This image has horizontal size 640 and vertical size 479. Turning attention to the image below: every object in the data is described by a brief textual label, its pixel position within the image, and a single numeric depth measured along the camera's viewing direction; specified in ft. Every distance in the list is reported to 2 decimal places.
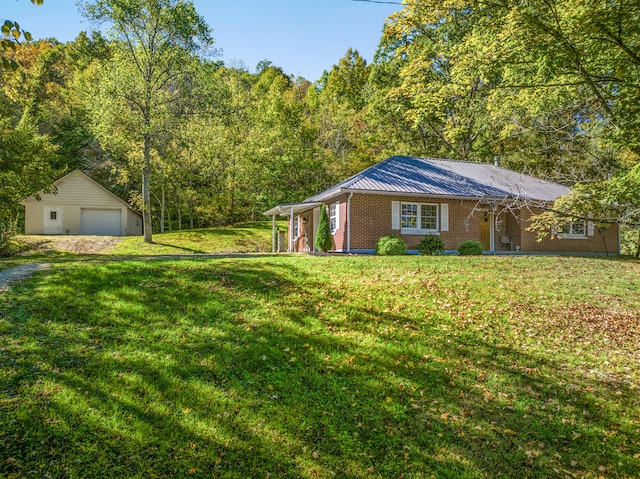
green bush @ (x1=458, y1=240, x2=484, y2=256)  56.85
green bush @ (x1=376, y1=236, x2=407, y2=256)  51.19
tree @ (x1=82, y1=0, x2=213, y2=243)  63.93
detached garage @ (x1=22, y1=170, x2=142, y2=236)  90.74
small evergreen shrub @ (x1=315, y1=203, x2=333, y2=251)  55.21
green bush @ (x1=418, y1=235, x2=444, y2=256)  55.56
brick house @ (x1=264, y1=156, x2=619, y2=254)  55.72
